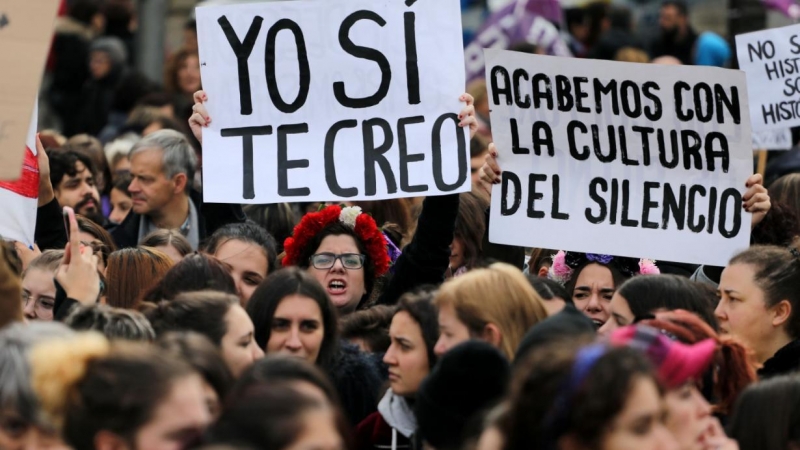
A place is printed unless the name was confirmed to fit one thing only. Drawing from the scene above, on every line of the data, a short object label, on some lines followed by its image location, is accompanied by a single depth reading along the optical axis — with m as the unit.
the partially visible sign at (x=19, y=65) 10.75
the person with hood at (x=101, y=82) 27.64
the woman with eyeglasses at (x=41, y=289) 12.88
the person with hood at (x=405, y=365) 10.85
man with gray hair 17.37
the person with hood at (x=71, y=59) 28.75
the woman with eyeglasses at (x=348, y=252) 13.47
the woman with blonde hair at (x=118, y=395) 7.74
